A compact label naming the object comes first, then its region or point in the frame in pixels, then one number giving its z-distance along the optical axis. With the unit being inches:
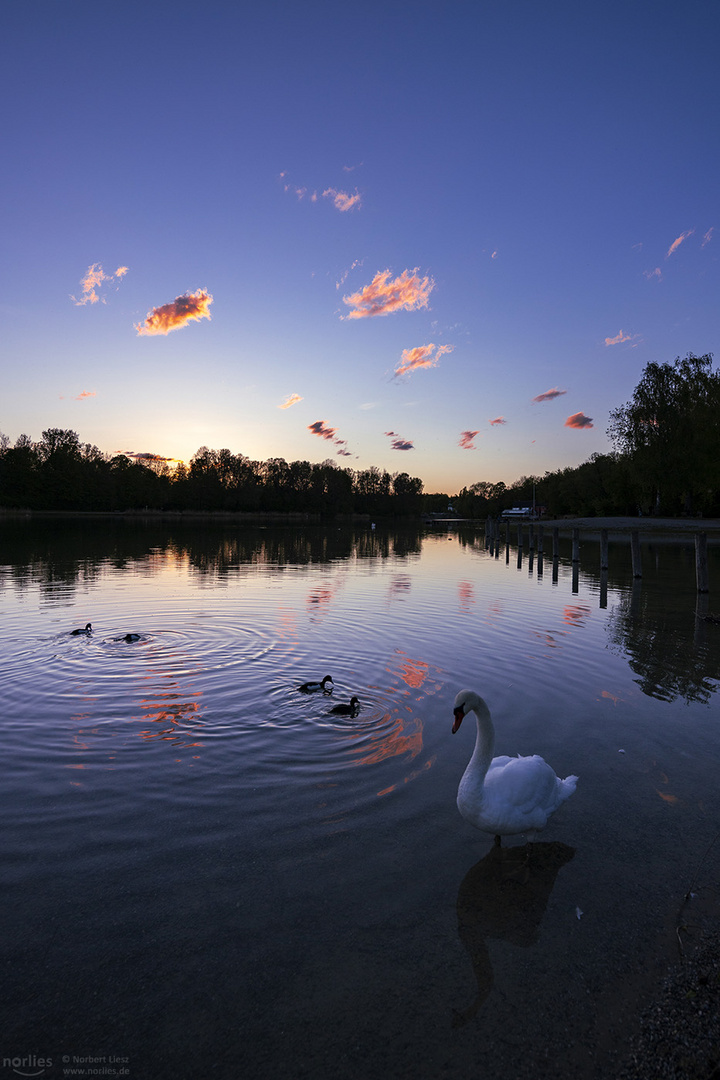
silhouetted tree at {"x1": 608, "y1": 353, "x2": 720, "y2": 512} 2859.3
